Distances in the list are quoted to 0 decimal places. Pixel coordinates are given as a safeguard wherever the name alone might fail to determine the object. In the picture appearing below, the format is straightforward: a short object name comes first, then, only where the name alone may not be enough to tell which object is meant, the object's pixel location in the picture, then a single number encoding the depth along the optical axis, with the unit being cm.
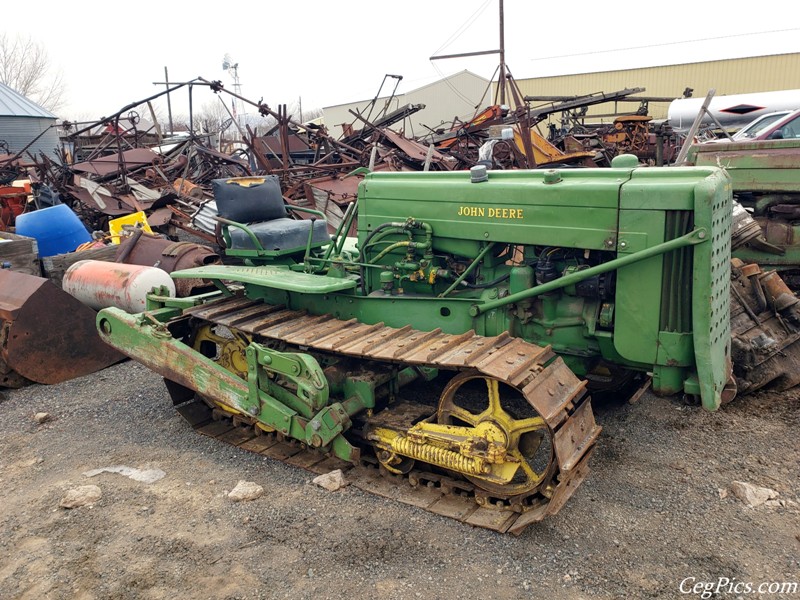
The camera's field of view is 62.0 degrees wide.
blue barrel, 794
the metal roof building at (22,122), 2533
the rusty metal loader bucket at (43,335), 541
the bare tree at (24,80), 4700
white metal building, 3766
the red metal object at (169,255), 648
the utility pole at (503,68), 1549
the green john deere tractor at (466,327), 334
